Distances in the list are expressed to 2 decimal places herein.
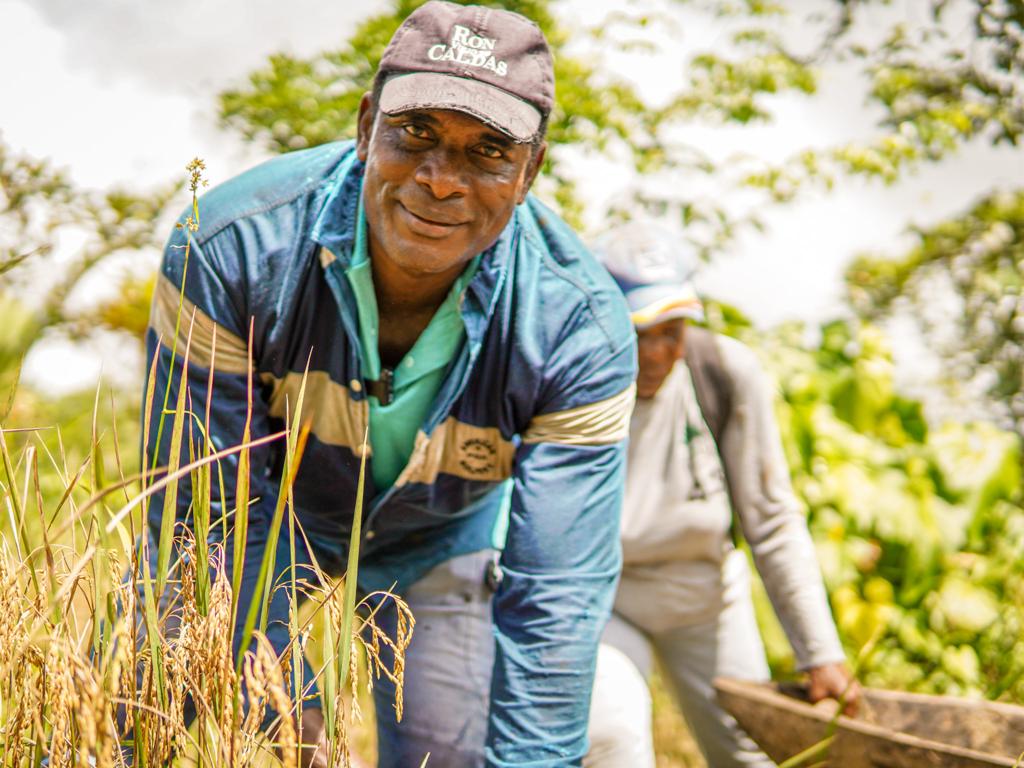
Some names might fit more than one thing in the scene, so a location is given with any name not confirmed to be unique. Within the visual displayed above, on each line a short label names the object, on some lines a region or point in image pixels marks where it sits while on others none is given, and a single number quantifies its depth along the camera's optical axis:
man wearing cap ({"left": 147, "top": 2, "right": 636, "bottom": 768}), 2.02
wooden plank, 2.47
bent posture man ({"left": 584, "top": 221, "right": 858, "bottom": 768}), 3.17
